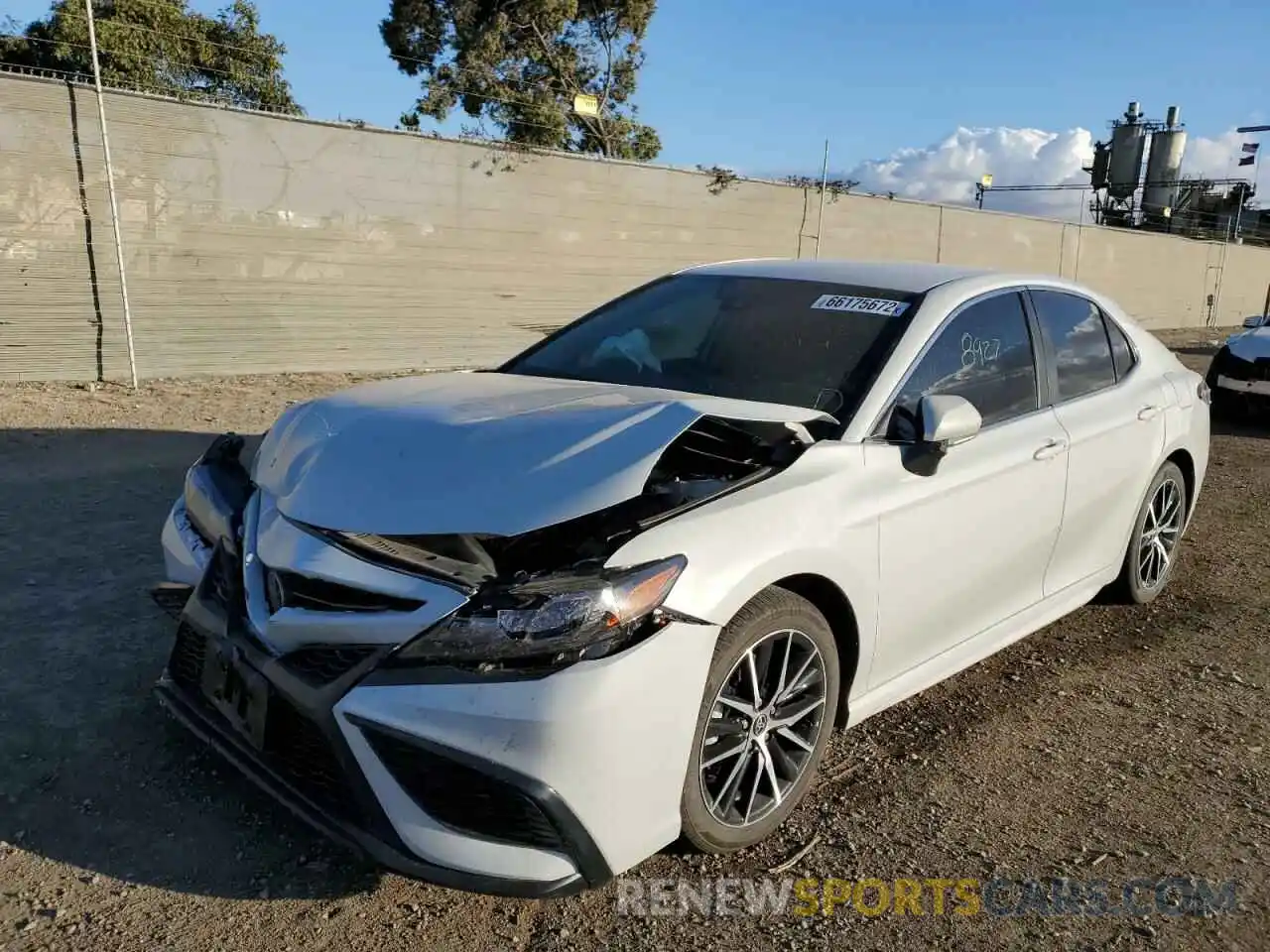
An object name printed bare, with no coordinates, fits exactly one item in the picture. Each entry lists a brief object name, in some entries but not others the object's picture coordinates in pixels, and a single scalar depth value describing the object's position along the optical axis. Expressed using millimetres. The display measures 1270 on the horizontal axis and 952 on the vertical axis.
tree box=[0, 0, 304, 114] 20703
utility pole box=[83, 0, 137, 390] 8461
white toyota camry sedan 2275
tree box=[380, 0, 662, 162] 26188
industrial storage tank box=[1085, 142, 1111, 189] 48491
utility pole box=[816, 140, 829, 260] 15805
